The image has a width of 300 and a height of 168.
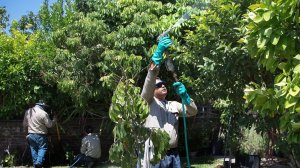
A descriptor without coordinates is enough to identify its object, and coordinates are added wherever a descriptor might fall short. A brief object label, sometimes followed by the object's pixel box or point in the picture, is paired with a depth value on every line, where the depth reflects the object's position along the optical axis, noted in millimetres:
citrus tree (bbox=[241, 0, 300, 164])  2660
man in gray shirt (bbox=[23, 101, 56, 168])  10477
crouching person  10500
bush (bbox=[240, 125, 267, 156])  11297
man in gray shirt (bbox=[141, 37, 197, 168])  4625
